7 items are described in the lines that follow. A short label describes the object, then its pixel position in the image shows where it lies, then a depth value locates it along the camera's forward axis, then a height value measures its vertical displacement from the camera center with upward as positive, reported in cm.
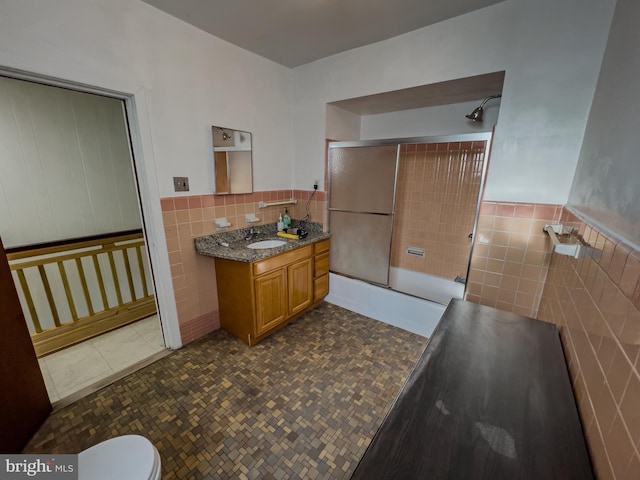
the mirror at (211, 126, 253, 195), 221 +12
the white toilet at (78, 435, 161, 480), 93 -104
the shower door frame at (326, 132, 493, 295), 191 +29
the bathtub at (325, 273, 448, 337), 240 -126
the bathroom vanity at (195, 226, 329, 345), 209 -90
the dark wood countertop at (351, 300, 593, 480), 66 -71
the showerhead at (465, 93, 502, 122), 205 +50
